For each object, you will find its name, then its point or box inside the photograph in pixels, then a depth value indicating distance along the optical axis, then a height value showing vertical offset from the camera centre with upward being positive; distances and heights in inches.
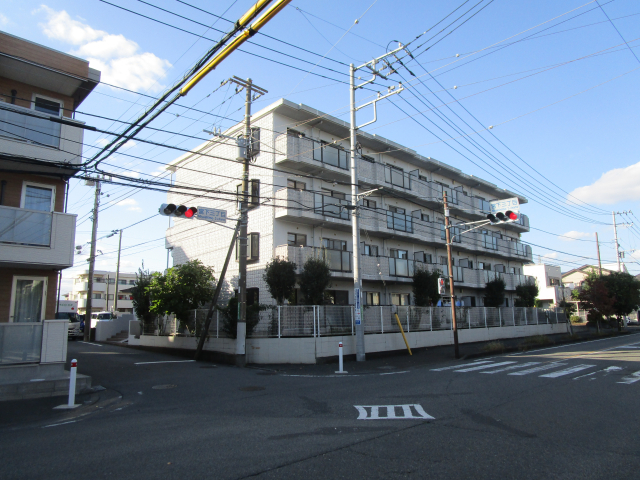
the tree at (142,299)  893.8 +31.5
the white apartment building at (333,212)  840.9 +225.0
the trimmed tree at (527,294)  1384.1 +50.8
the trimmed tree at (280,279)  726.5 +58.1
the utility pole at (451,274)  709.9 +63.5
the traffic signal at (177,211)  503.5 +123.6
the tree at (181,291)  747.4 +40.6
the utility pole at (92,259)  1057.5 +142.1
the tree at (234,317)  647.8 -6.0
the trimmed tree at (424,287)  956.6 +53.4
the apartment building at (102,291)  2524.6 +146.7
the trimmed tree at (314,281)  737.5 +53.5
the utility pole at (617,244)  1802.2 +271.8
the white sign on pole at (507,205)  724.0 +184.1
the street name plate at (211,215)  552.5 +130.9
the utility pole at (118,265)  1396.4 +161.9
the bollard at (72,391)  361.1 -64.6
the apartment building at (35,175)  450.3 +158.5
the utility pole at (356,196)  654.5 +185.0
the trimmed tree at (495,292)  1242.0 +52.4
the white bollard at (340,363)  557.1 -67.4
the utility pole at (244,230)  606.2 +120.1
